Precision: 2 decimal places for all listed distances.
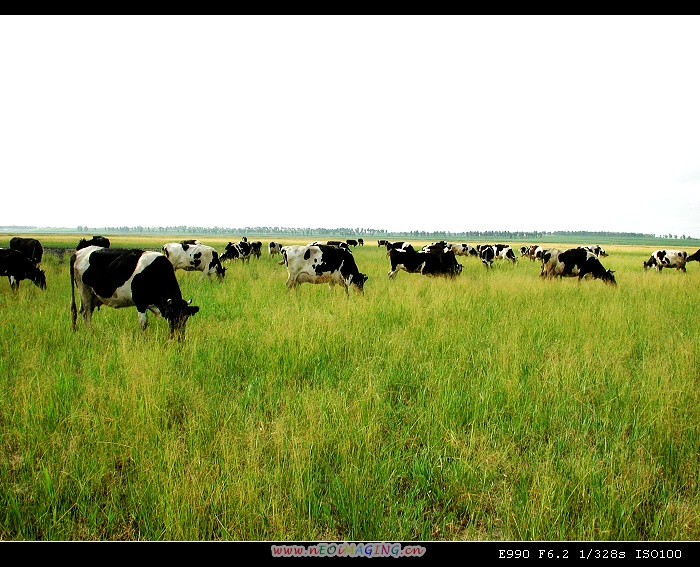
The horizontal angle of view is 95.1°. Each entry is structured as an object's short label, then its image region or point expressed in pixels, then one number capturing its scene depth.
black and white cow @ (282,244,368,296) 11.02
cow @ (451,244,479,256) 33.53
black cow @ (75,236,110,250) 16.91
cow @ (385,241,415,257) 28.67
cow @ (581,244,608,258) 34.07
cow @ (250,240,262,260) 30.32
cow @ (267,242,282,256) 32.78
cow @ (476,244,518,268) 23.81
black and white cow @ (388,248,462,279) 15.88
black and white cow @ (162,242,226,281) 15.11
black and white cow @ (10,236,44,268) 16.61
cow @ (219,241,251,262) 25.48
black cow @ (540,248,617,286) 14.20
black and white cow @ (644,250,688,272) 22.73
